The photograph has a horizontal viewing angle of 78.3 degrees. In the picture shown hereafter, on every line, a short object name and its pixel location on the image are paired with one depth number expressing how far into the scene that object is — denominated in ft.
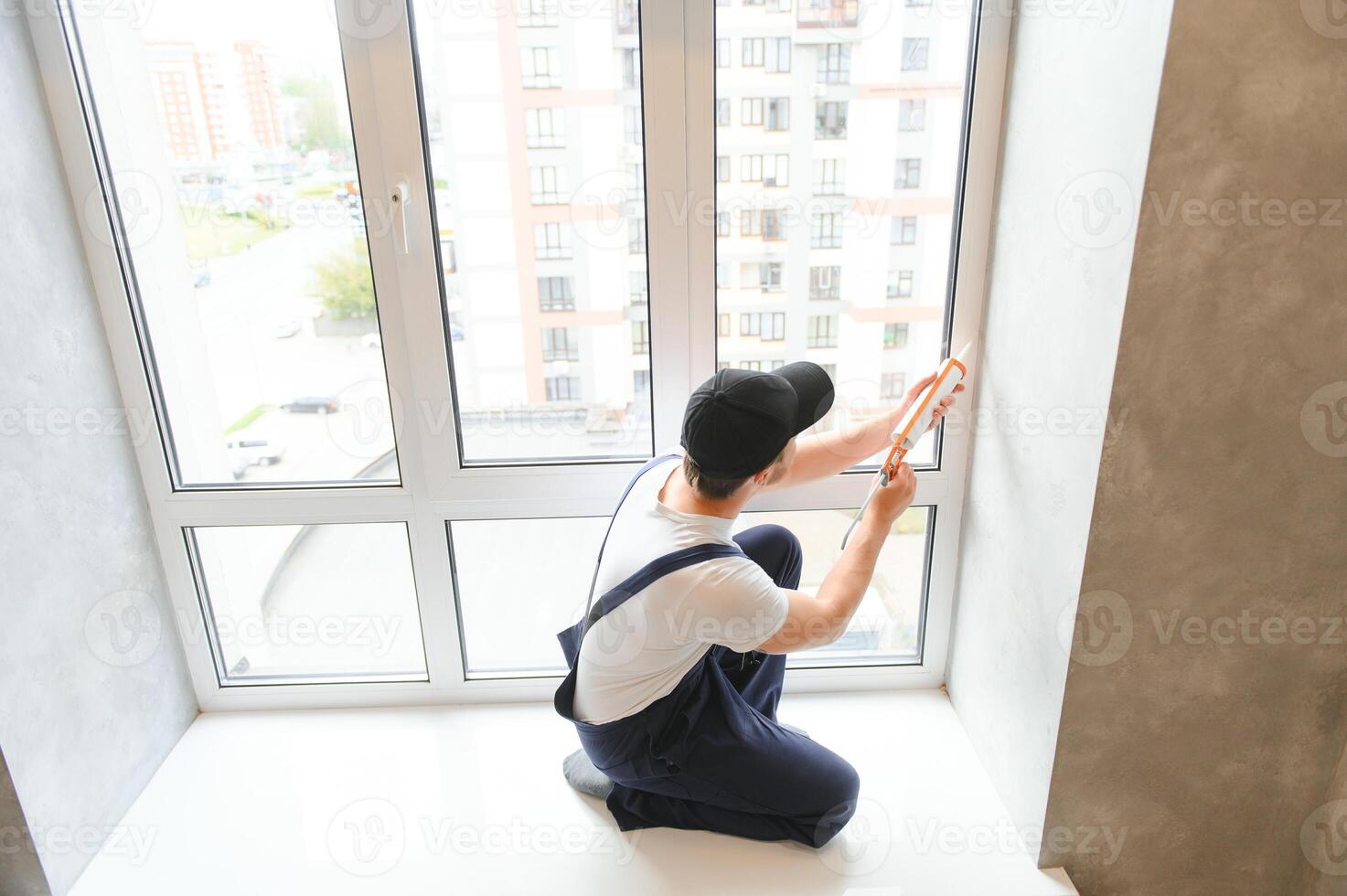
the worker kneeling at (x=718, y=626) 4.46
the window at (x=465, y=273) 4.99
